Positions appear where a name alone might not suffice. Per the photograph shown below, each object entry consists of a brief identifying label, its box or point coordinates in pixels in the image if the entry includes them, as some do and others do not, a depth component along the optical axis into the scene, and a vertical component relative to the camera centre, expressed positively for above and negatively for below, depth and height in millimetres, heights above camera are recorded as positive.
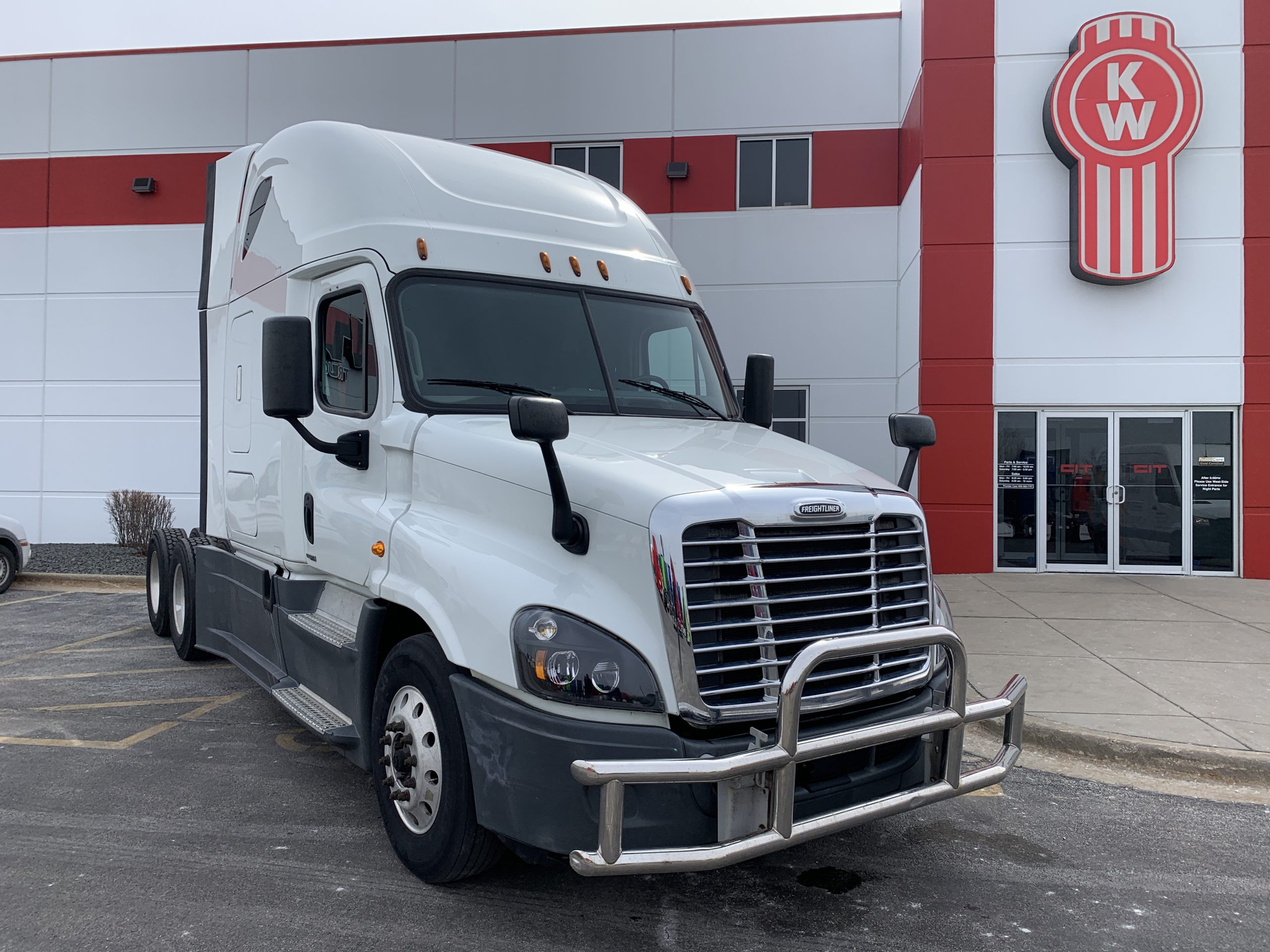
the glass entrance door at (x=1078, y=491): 12922 -22
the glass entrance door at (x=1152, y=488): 12820 +25
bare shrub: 14516 -584
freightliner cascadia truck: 3041 -256
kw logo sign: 12344 +4760
